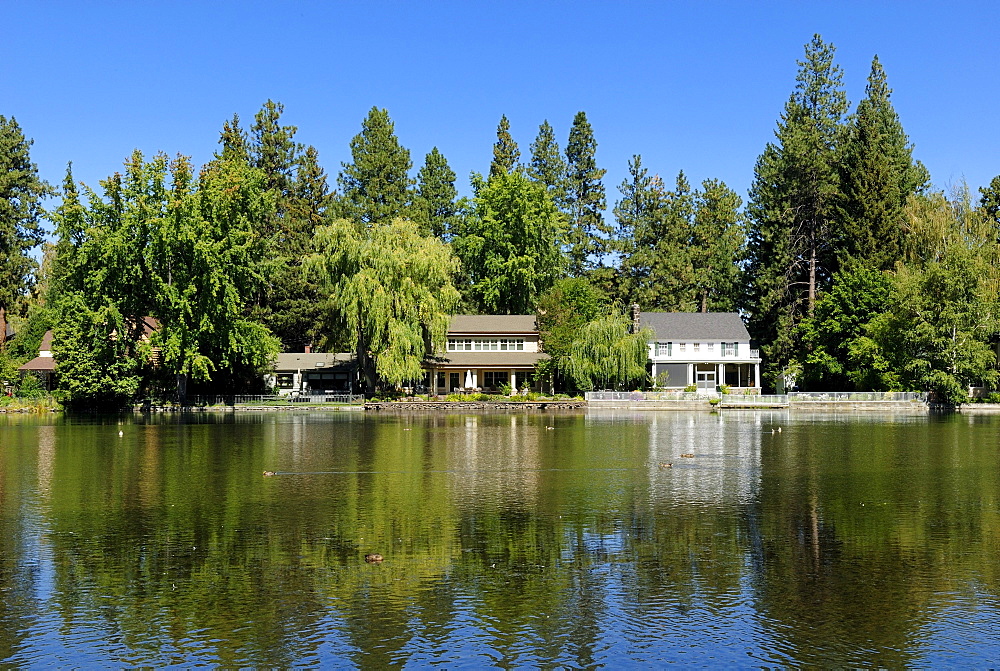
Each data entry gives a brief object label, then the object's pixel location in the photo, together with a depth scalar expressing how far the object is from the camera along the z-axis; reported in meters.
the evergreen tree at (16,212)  86.44
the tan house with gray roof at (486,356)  82.88
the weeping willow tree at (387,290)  71.50
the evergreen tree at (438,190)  107.44
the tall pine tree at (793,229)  85.44
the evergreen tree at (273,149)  97.12
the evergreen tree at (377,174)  102.00
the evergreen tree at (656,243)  103.38
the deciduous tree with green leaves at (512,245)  91.81
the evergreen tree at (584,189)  109.44
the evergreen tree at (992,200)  90.12
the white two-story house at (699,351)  86.00
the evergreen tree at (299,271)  89.06
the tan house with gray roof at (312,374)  83.88
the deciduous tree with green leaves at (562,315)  79.19
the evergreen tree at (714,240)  99.44
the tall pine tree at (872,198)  79.88
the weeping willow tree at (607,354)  75.94
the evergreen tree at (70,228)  67.69
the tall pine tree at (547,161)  107.69
